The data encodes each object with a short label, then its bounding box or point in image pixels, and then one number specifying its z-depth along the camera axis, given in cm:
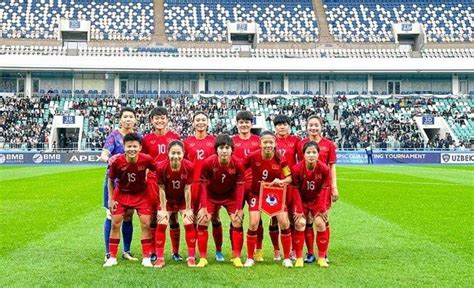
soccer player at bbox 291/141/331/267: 855
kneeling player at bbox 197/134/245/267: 842
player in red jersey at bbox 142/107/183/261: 884
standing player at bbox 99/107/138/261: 887
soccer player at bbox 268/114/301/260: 904
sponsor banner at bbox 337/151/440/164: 4238
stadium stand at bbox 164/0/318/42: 5903
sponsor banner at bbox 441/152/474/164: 4175
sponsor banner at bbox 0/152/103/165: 4012
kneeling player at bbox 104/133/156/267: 848
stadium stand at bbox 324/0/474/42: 5994
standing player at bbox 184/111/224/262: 872
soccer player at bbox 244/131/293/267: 853
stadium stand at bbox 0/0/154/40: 5744
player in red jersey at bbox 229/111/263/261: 877
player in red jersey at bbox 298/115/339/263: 899
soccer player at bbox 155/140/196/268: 840
